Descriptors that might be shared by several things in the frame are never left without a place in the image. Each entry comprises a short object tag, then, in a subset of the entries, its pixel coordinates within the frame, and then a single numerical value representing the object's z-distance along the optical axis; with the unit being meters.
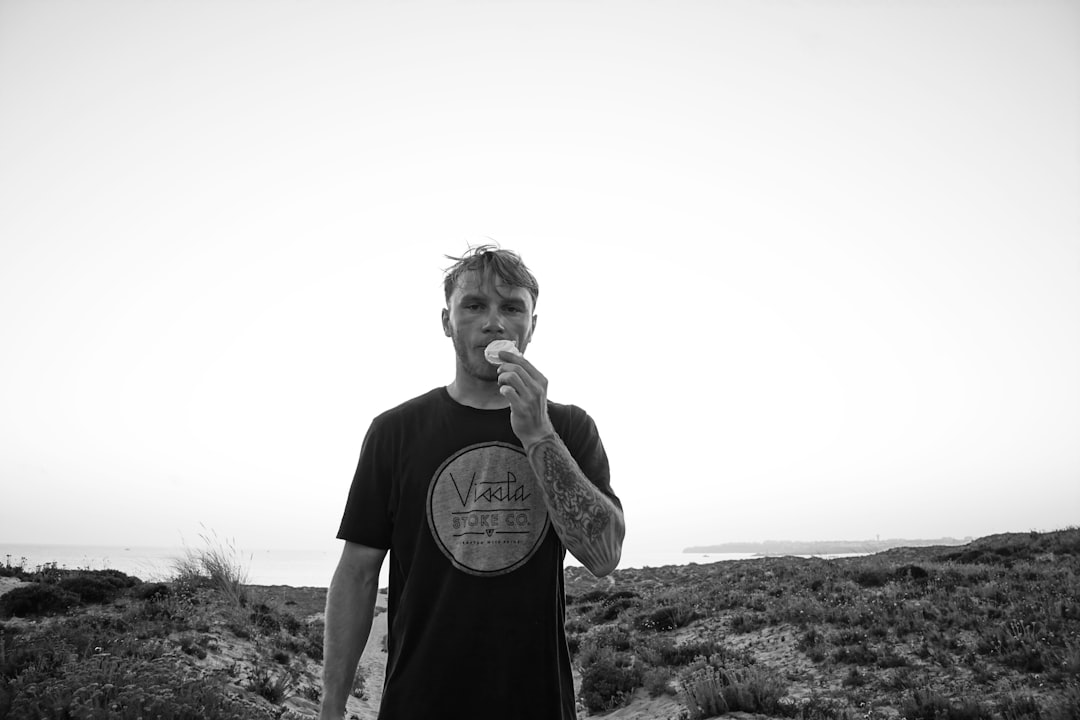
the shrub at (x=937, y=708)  7.44
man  2.09
